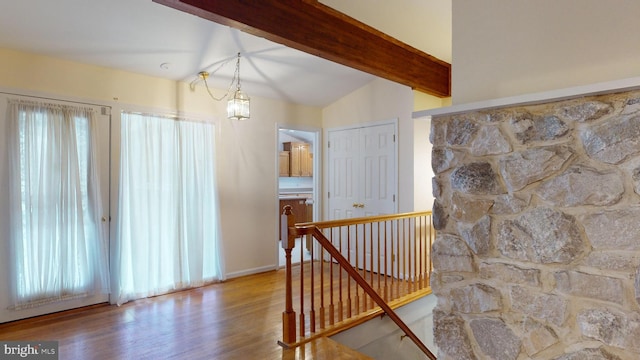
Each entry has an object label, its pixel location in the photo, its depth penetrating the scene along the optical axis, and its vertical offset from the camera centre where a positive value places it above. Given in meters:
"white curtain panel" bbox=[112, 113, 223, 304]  3.62 -0.35
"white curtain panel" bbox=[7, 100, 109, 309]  3.05 -0.26
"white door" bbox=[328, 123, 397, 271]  4.59 +0.01
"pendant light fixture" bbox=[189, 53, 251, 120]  3.71 +0.77
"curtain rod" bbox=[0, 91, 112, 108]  3.01 +0.73
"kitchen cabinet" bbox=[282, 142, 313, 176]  7.71 +0.40
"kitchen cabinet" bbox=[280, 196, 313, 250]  7.09 -0.63
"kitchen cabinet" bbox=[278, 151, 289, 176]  7.61 +0.29
